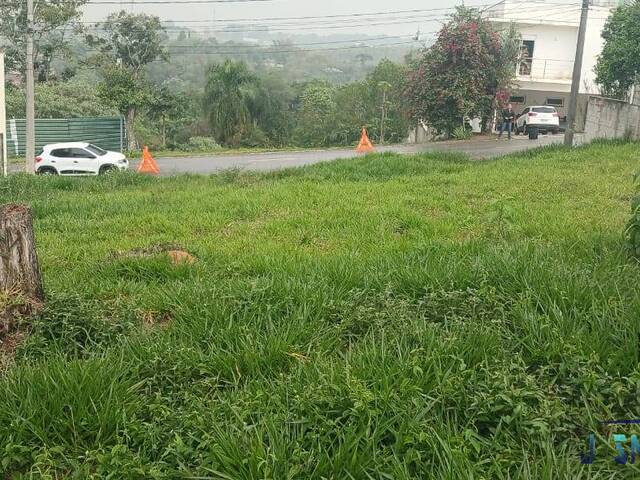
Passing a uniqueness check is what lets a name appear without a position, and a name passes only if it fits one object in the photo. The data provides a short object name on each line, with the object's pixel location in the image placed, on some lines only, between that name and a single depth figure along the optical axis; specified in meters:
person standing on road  29.06
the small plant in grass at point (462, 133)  28.33
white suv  31.81
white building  37.66
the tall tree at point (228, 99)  45.78
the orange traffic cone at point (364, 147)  25.05
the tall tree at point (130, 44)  39.22
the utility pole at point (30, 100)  21.66
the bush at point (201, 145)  39.25
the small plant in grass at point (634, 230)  4.45
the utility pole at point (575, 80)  17.94
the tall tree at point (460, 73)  27.58
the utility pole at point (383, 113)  43.33
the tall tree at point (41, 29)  35.81
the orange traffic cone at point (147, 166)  22.23
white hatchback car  23.22
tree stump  3.47
